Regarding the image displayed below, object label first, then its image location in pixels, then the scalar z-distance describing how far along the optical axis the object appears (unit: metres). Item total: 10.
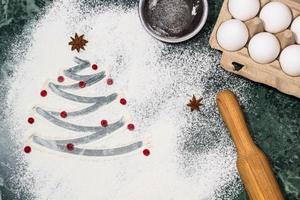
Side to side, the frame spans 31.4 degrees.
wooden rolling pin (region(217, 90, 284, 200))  0.94
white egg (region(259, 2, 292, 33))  0.96
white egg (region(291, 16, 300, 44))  0.97
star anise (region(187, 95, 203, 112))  1.09
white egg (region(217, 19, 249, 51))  0.96
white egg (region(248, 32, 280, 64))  0.96
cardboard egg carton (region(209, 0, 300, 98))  0.97
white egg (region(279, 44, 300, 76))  0.95
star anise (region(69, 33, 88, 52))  1.12
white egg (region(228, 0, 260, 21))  0.97
